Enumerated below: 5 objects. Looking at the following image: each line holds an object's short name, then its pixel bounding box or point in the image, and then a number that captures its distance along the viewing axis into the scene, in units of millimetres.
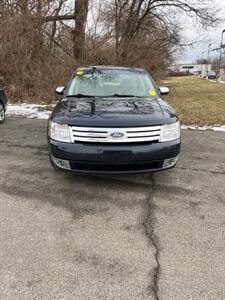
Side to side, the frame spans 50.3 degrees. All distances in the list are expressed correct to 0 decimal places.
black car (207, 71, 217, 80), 46869
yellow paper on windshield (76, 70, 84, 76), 4429
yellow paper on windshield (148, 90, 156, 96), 4013
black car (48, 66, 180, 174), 2941
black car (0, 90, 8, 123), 6645
